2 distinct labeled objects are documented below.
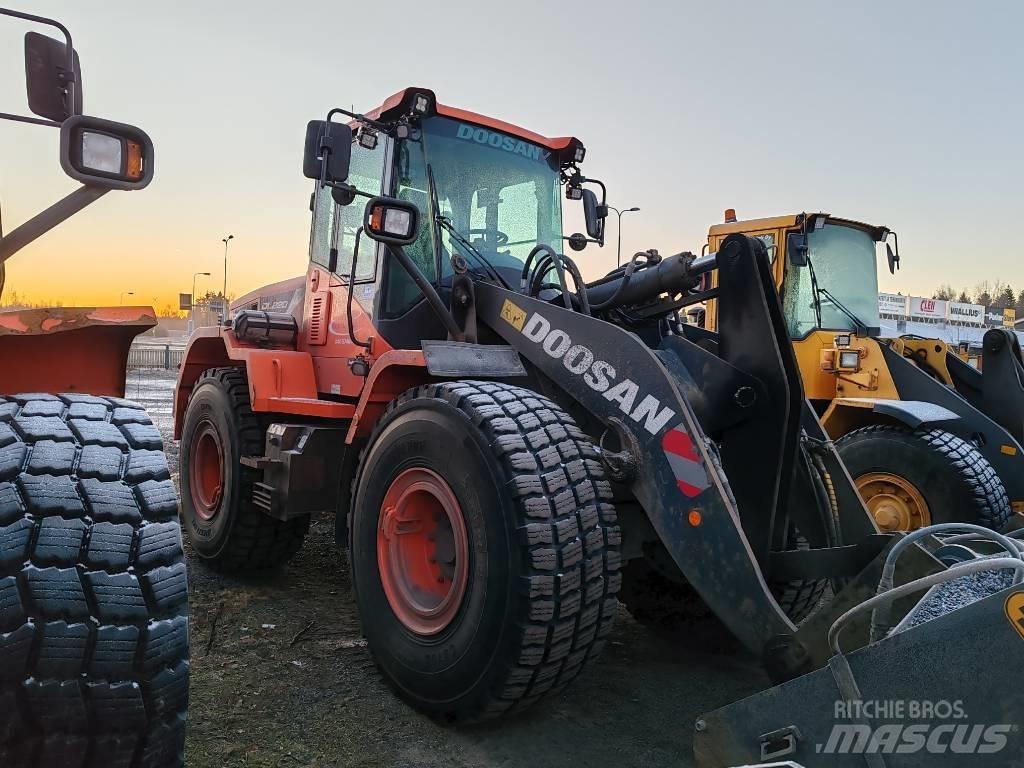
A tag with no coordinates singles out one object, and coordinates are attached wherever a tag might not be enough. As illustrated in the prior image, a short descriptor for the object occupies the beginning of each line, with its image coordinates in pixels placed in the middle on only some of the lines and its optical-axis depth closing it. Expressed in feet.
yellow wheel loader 17.80
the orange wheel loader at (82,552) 5.28
